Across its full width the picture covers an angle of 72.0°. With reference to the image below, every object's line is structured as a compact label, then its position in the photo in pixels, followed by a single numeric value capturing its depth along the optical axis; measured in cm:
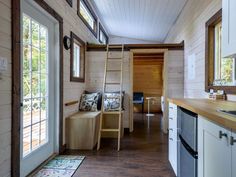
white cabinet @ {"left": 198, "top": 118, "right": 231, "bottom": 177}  83
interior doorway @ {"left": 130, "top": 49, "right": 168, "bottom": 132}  634
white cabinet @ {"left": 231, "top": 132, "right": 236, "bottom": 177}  76
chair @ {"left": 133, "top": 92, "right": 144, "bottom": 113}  606
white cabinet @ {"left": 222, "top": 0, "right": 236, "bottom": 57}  114
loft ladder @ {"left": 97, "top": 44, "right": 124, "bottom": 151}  349
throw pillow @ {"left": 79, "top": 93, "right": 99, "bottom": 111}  321
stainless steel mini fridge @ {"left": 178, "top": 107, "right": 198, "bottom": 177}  126
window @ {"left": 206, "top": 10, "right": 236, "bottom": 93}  203
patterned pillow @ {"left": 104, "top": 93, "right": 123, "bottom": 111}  328
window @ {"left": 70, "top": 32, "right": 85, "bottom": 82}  322
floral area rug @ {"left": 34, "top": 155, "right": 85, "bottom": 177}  188
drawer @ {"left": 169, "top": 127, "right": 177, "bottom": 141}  183
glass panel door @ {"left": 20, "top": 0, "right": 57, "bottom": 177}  179
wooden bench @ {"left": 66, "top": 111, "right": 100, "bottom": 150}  264
